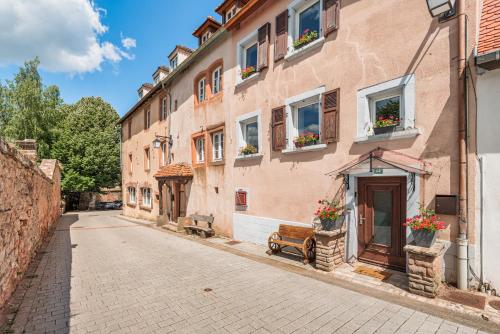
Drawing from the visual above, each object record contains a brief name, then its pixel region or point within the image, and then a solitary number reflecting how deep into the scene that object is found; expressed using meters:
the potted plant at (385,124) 6.39
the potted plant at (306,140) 8.14
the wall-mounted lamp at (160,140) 16.22
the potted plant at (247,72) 10.48
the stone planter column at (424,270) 5.12
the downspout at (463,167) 5.32
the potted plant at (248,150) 10.45
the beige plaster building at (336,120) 5.73
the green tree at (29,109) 28.17
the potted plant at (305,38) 8.34
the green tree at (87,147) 31.66
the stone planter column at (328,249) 6.79
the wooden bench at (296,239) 7.54
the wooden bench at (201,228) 11.83
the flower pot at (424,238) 5.30
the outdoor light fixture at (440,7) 5.14
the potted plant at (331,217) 6.89
